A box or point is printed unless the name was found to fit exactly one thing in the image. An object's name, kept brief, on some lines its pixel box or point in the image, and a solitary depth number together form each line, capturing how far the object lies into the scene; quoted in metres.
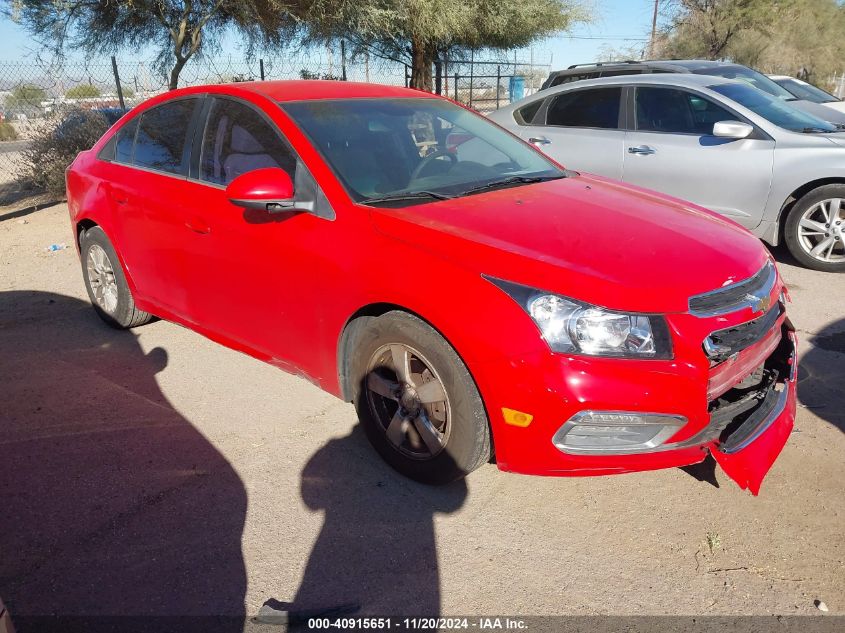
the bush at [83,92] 12.23
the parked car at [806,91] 11.59
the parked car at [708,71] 8.21
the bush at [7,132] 13.90
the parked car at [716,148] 5.93
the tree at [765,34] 26.25
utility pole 33.46
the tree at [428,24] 13.66
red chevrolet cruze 2.49
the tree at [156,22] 11.56
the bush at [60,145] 10.75
